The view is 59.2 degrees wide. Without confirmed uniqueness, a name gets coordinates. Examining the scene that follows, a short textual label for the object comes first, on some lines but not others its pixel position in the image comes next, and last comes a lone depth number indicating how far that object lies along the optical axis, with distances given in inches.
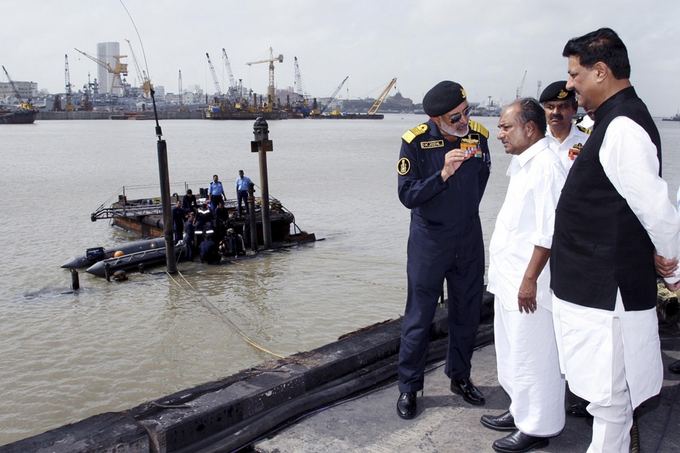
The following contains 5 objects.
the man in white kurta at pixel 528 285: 116.5
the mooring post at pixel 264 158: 708.7
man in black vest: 90.4
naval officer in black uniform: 134.8
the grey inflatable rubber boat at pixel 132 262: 614.6
